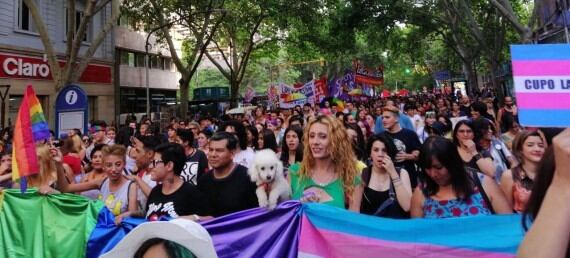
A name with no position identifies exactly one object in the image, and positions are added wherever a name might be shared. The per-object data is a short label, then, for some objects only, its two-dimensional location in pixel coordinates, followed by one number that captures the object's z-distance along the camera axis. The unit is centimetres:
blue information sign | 871
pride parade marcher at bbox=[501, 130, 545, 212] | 333
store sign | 1698
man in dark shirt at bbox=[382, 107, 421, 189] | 484
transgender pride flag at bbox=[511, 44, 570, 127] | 140
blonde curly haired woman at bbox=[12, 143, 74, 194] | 448
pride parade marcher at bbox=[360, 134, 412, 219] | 345
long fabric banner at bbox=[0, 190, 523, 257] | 296
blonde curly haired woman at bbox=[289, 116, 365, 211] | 363
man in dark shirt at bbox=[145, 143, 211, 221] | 376
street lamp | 1856
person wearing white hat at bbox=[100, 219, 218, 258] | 165
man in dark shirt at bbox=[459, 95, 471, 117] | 1151
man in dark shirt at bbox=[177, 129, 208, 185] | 546
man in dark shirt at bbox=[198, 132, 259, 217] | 376
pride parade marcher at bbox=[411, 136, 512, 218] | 310
